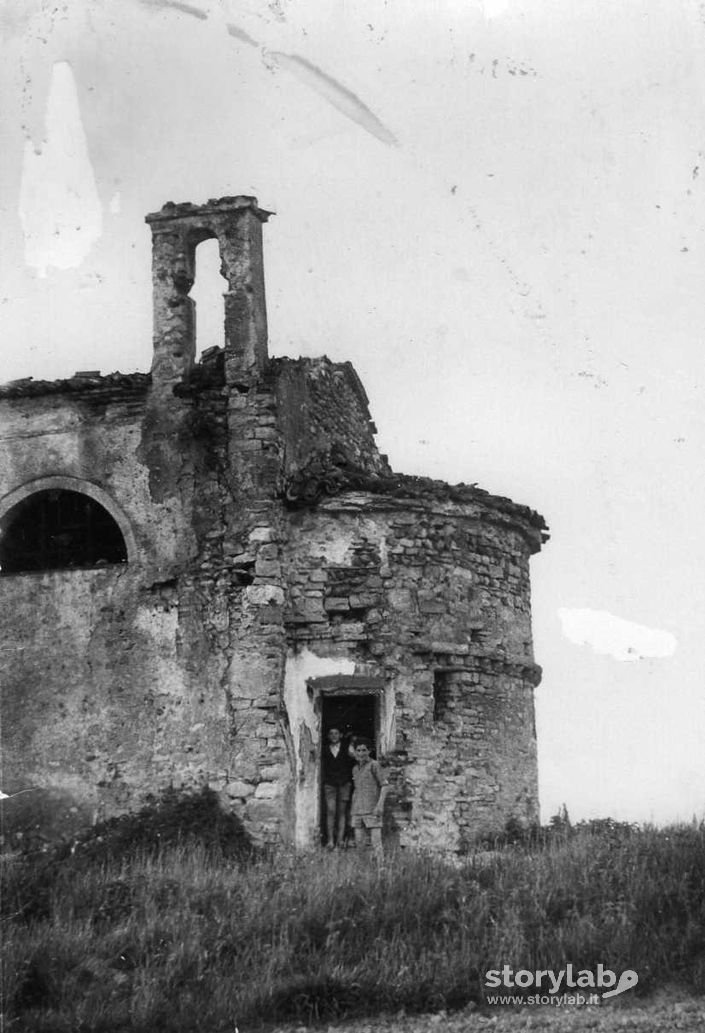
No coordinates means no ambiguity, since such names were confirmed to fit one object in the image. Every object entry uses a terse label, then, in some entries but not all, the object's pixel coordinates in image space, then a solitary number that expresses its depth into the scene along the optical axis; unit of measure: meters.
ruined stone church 19.70
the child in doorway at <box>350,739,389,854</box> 19.69
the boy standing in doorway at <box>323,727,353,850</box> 20.02
